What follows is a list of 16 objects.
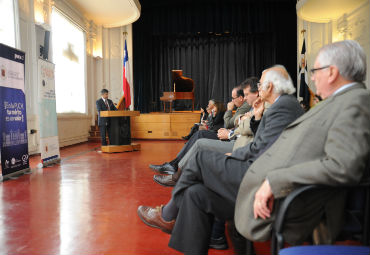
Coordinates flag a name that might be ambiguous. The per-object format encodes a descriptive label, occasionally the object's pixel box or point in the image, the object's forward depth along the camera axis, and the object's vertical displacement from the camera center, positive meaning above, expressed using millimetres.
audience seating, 984 -375
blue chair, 862 -419
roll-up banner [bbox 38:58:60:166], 4398 -26
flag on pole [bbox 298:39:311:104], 7891 +822
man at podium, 6598 +93
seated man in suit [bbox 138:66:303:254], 1380 -347
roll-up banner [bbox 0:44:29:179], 3588 -28
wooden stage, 8727 -375
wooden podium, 5969 -434
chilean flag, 6386 +657
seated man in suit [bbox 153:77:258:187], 2245 -234
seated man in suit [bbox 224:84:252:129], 3421 +45
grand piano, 9438 +807
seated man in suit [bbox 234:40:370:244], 964 -155
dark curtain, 9656 +2537
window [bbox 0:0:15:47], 5230 +1638
